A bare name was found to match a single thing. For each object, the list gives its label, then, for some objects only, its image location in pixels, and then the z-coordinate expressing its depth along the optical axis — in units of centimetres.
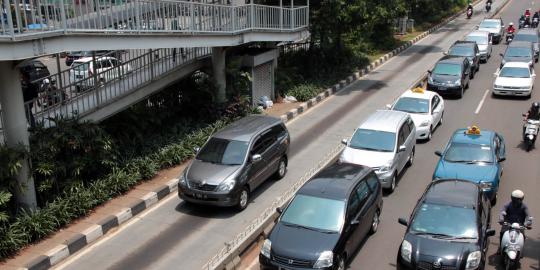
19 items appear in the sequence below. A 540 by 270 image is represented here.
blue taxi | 1301
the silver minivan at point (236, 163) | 1284
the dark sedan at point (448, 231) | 947
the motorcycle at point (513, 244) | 977
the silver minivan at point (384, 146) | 1392
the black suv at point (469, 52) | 2782
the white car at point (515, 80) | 2294
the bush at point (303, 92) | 2370
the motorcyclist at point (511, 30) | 3882
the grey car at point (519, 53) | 2739
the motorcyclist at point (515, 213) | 1001
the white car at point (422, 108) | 1808
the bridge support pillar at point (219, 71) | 1960
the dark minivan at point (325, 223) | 966
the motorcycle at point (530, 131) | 1672
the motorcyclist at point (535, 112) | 1677
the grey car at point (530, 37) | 3217
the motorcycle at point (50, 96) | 1352
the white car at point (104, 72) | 1475
